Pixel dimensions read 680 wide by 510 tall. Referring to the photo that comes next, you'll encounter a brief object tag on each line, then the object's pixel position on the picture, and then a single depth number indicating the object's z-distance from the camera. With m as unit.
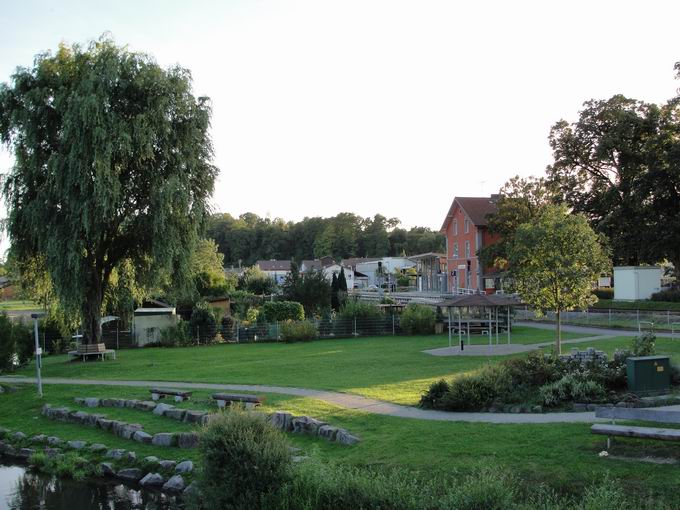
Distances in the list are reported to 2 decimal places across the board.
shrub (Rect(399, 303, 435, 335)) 38.81
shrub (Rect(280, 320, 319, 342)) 37.78
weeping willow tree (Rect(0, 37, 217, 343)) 25.92
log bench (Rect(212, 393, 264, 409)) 15.46
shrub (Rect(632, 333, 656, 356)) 15.62
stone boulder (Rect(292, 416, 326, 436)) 13.25
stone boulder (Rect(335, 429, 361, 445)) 12.23
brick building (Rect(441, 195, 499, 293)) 62.47
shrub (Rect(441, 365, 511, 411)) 14.34
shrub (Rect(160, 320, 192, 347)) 37.41
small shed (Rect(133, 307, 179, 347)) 37.62
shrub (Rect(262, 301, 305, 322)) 42.73
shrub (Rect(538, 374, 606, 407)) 13.80
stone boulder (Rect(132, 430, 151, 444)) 14.68
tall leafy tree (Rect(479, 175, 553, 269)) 51.06
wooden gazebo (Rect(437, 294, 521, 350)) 27.48
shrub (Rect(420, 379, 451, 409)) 14.77
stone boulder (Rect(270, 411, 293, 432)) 13.63
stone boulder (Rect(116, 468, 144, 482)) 13.35
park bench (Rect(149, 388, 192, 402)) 17.44
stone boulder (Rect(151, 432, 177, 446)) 14.27
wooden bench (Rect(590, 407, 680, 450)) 9.61
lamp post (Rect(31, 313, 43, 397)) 20.01
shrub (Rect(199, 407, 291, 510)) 9.07
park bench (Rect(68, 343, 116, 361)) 29.17
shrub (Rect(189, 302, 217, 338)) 37.88
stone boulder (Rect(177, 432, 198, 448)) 13.90
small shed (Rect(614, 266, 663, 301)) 41.22
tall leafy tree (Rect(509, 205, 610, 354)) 22.19
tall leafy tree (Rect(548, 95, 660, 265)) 43.28
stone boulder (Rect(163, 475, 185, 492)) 12.34
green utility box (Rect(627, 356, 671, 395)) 14.20
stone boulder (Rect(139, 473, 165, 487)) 12.83
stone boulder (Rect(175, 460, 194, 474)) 12.73
